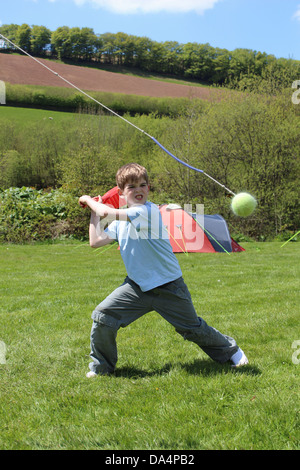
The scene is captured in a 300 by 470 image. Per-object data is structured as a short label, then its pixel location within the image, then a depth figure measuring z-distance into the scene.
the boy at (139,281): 2.84
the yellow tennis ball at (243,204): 3.64
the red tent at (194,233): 10.78
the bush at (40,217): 14.10
